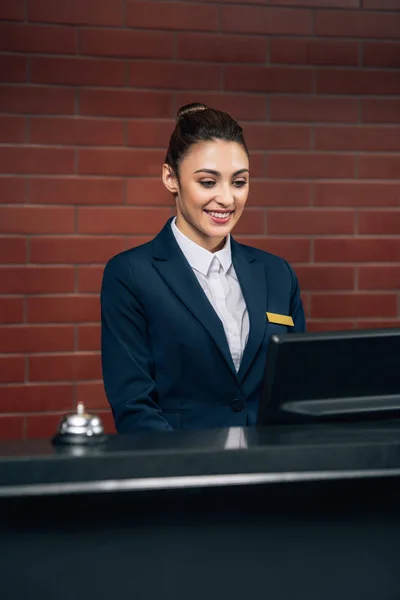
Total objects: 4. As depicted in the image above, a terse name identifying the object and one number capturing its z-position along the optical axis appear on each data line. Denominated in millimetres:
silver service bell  2163
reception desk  2041
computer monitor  2267
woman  3018
